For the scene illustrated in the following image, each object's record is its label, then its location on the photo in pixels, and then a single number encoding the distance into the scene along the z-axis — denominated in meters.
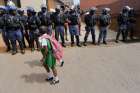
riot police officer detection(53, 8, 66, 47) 4.65
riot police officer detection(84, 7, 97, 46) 4.78
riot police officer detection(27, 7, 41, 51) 4.43
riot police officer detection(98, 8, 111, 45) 4.87
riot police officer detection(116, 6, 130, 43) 5.06
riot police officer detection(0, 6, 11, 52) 4.42
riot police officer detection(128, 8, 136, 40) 5.19
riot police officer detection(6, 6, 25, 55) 4.29
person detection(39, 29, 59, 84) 2.86
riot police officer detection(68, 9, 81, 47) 4.76
